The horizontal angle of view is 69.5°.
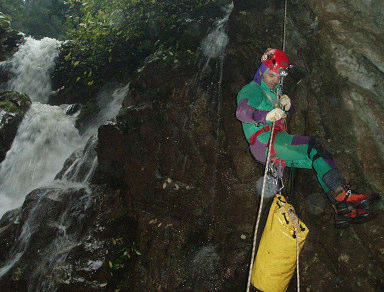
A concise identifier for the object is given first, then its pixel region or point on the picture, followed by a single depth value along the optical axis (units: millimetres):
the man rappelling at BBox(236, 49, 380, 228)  3480
